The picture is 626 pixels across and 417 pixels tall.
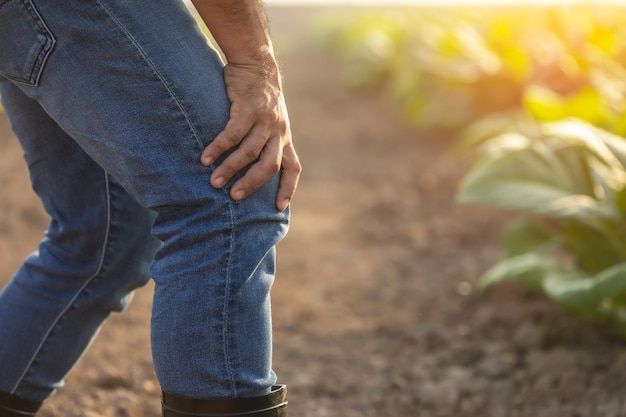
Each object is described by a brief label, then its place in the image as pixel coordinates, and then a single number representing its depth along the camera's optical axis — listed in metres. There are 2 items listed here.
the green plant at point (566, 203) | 4.70
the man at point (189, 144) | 2.39
